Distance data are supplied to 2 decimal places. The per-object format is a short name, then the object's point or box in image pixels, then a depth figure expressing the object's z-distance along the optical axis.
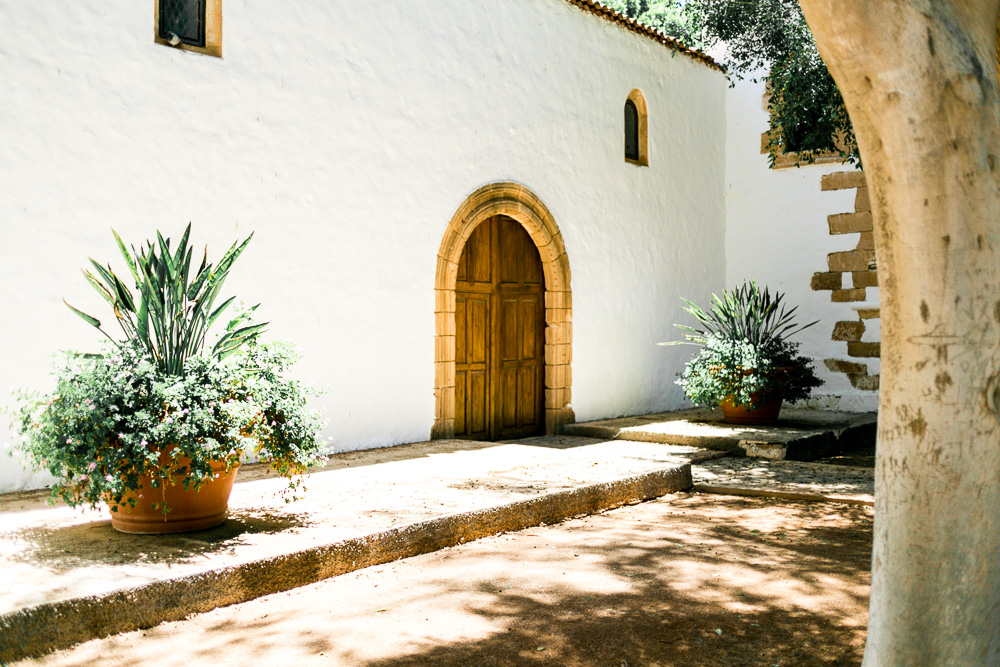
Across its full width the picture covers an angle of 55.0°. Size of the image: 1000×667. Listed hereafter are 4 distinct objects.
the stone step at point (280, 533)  3.21
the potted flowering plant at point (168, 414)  3.70
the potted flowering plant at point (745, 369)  8.70
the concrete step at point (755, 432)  7.85
